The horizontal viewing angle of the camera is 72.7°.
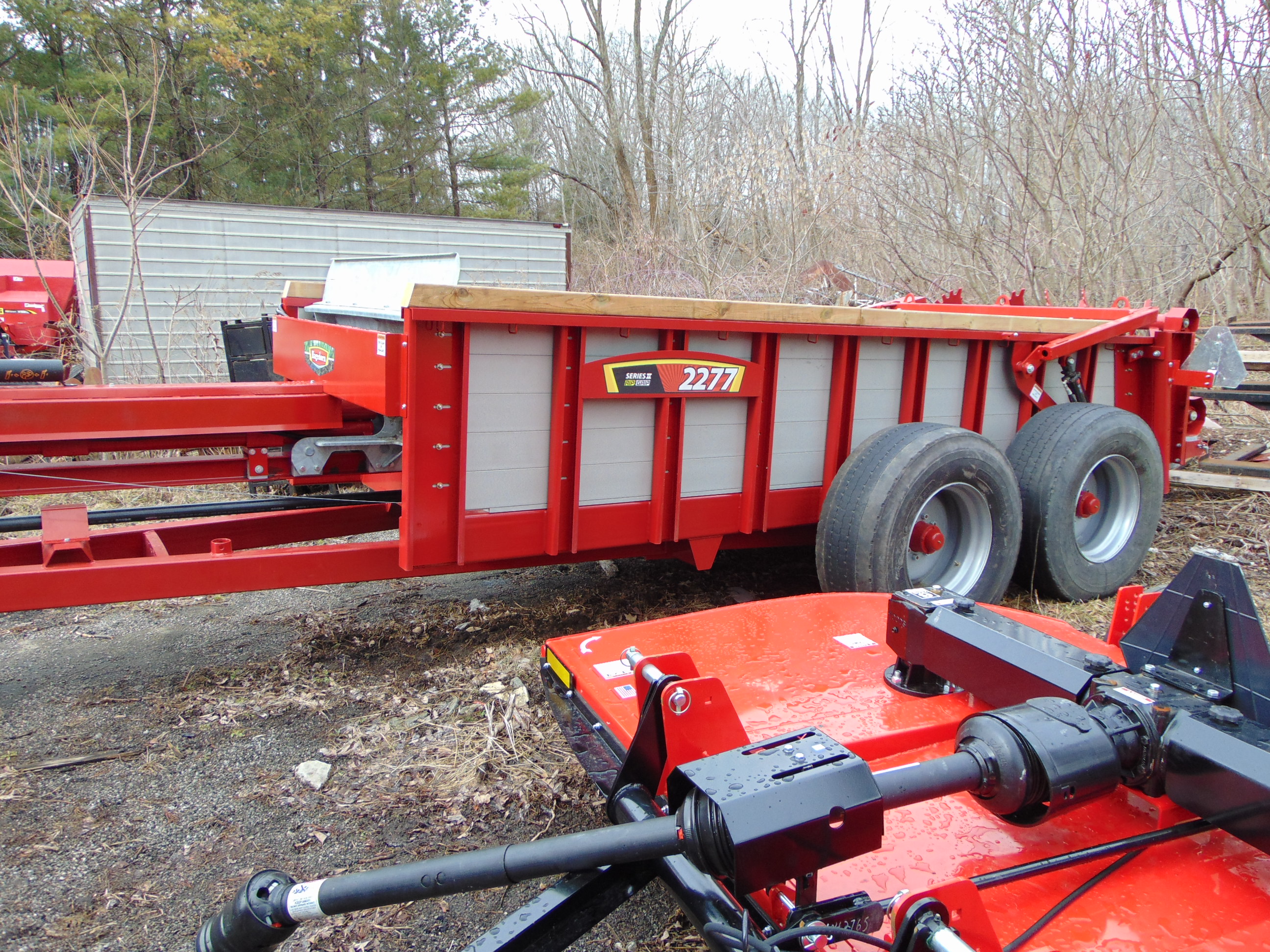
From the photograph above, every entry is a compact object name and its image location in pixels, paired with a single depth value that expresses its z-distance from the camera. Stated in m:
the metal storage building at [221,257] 10.65
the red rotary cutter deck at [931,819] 1.49
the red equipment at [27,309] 10.31
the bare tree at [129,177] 7.67
